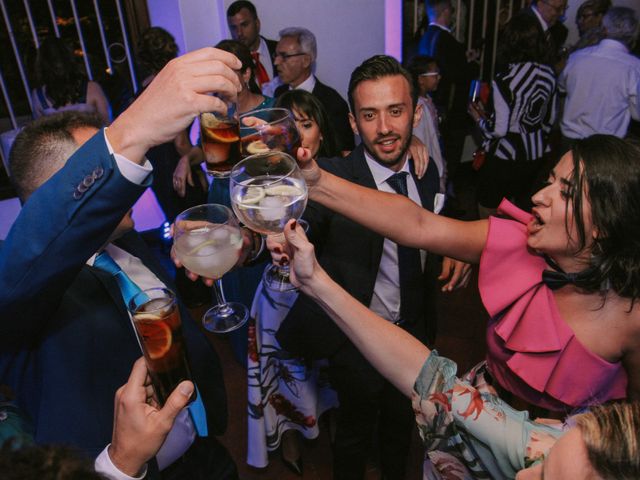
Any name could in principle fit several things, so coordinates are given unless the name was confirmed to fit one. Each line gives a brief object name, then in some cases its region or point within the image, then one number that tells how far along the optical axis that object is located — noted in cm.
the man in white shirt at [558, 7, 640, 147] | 378
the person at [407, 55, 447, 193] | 353
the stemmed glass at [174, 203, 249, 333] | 146
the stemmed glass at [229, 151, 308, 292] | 119
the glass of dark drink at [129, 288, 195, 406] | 110
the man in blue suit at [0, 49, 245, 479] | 88
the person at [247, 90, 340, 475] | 216
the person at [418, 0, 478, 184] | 459
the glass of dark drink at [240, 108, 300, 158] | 138
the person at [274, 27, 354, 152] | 362
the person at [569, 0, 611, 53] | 521
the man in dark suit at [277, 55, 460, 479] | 199
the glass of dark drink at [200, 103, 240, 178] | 125
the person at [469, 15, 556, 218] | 360
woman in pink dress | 142
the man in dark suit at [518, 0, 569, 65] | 478
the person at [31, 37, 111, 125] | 372
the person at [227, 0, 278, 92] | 386
